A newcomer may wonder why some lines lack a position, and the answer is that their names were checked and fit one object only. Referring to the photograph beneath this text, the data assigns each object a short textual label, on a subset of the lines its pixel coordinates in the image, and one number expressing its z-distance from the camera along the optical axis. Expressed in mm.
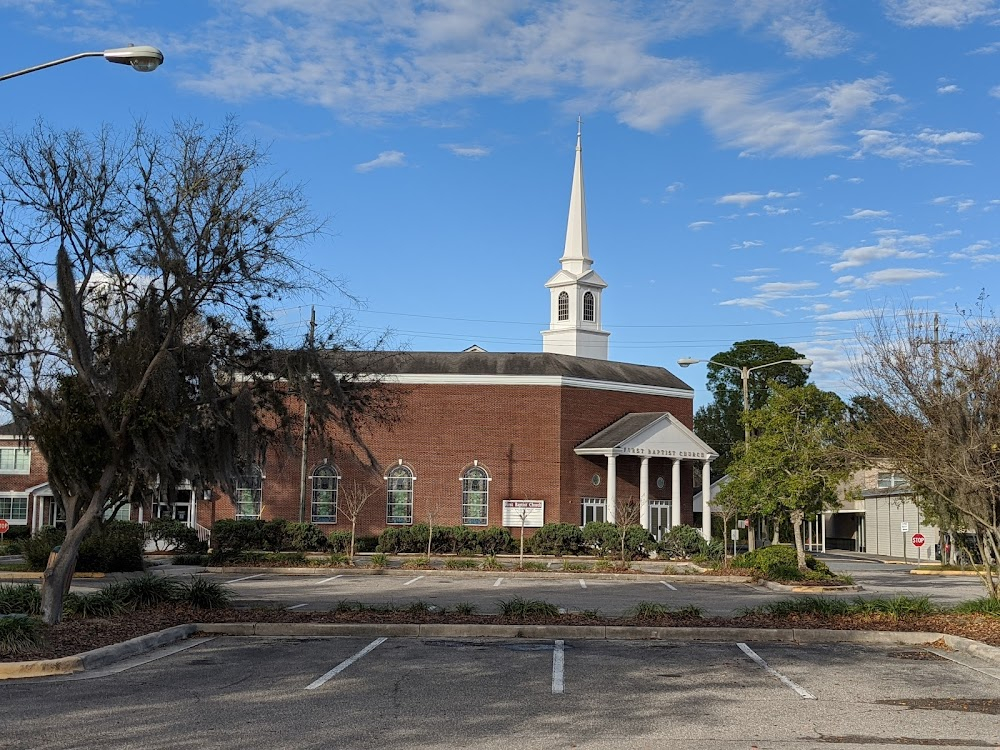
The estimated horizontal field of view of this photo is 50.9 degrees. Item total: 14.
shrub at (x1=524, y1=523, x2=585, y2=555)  41344
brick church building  45312
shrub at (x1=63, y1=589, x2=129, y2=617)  15523
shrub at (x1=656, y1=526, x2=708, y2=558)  39781
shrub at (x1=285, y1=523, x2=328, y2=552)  40250
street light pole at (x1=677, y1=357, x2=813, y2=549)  31781
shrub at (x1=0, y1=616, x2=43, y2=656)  12258
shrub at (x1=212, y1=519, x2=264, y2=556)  39822
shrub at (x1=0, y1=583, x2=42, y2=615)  15117
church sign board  44875
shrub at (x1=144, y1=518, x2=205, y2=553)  39844
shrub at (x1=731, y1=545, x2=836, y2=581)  27625
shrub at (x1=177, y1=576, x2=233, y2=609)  17328
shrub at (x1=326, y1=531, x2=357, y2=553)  40375
